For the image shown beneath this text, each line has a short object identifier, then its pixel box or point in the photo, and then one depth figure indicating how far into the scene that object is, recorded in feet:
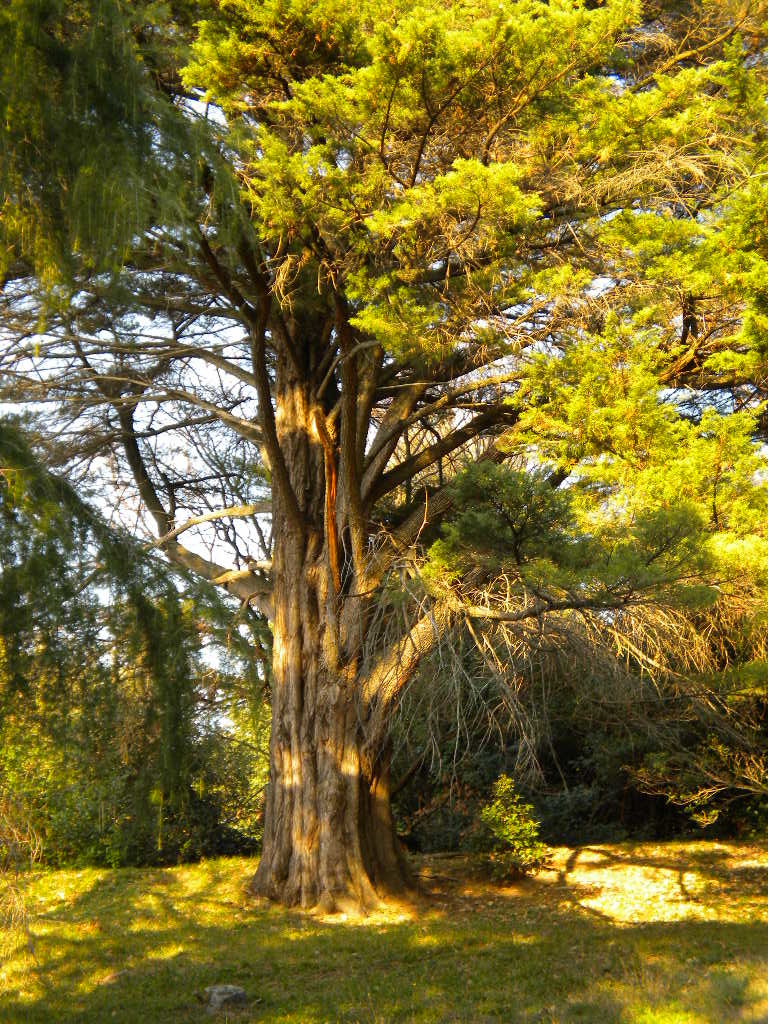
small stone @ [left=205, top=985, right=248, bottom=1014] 24.49
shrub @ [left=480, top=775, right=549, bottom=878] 40.40
